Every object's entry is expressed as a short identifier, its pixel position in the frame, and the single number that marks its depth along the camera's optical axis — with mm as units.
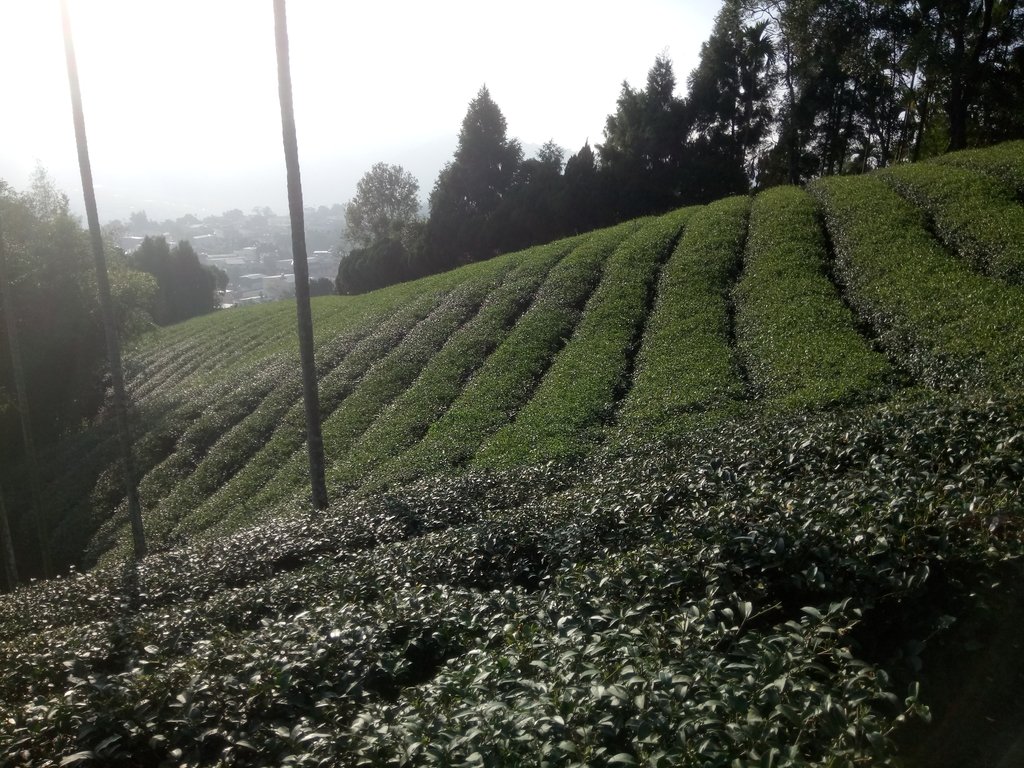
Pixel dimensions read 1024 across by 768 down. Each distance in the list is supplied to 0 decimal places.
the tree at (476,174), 50688
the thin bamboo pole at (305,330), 16797
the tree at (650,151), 45031
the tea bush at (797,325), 15914
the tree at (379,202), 66438
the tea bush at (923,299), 14672
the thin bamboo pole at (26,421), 23156
